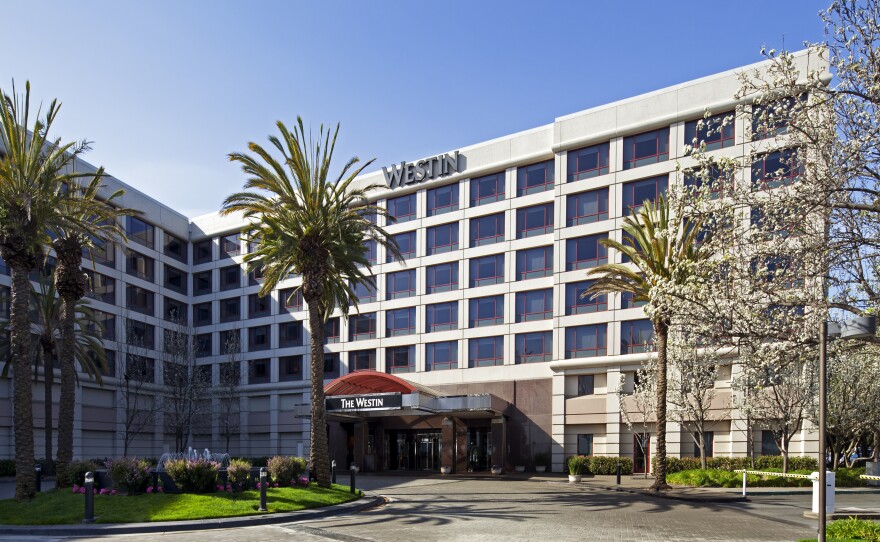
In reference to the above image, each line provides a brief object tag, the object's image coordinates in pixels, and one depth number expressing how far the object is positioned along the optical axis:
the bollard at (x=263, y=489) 20.86
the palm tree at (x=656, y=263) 31.17
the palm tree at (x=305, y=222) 28.06
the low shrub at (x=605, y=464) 42.31
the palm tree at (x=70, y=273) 26.86
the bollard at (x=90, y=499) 19.22
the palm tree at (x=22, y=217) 24.12
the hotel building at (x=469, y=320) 44.06
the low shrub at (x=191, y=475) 22.38
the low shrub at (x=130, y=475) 22.33
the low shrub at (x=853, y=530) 14.87
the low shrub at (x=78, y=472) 23.83
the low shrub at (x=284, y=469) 25.12
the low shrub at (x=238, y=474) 23.02
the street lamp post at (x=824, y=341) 12.56
